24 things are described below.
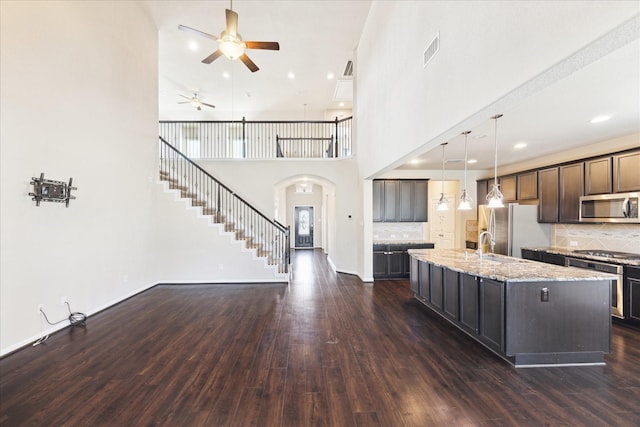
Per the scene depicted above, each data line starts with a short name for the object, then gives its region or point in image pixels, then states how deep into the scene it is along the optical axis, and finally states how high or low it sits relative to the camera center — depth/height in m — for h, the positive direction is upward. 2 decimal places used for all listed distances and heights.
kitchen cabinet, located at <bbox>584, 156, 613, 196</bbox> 4.22 +0.65
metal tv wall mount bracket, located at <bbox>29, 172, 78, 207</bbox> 3.36 +0.30
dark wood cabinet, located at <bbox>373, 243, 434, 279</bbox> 6.66 -1.09
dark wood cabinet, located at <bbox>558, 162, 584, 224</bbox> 4.67 +0.46
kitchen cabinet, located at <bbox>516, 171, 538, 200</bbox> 5.50 +0.65
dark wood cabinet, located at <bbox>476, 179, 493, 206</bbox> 6.75 +0.66
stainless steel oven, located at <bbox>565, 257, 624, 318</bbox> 3.77 -0.89
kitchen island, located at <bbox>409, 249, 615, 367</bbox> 2.83 -1.03
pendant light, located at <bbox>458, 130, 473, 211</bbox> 3.99 +0.21
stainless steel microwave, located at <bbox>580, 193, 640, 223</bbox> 3.93 +0.15
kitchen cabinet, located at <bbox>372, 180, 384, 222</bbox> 7.06 +0.41
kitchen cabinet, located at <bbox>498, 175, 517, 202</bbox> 6.03 +0.68
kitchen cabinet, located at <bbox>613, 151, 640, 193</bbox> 3.86 +0.66
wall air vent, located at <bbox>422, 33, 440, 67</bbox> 2.73 +1.72
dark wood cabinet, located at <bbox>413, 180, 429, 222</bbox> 7.10 +0.42
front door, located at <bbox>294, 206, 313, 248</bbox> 13.48 -0.42
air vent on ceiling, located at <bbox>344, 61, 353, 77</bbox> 7.74 +4.26
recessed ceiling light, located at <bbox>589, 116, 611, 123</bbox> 3.24 +1.18
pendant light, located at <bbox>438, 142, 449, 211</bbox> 4.42 +0.20
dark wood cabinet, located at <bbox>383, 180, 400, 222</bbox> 7.09 +0.41
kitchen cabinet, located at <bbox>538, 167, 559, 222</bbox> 5.10 +0.42
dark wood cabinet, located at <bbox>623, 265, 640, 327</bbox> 3.60 -1.02
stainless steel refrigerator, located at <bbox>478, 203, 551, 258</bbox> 5.45 -0.26
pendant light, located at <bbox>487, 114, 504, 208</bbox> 3.38 +0.23
